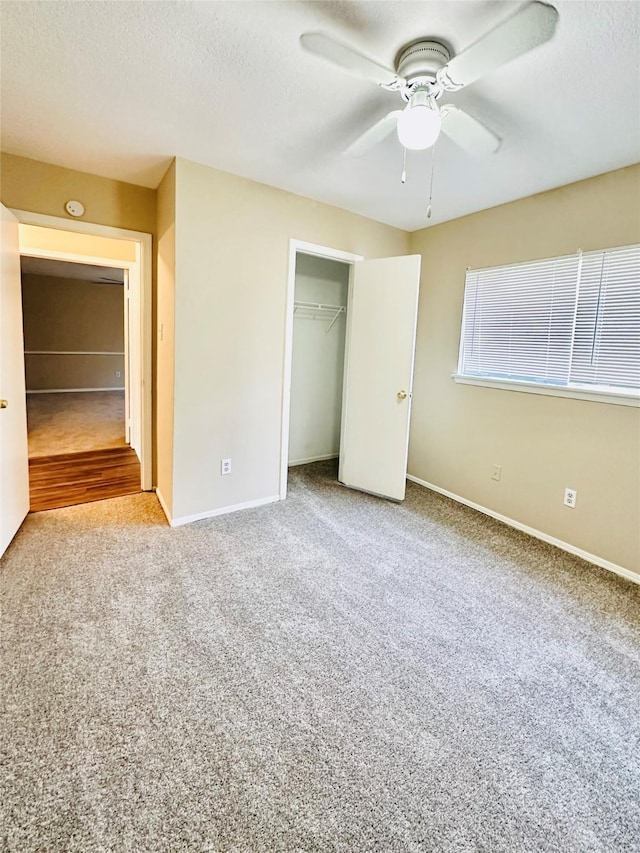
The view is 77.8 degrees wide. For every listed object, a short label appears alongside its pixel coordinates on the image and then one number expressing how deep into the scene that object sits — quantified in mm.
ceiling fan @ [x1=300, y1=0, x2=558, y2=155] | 1195
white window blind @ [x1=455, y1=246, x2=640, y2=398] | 2533
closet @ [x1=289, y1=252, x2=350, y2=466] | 4316
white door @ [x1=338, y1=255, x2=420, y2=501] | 3359
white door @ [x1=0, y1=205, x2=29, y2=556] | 2438
